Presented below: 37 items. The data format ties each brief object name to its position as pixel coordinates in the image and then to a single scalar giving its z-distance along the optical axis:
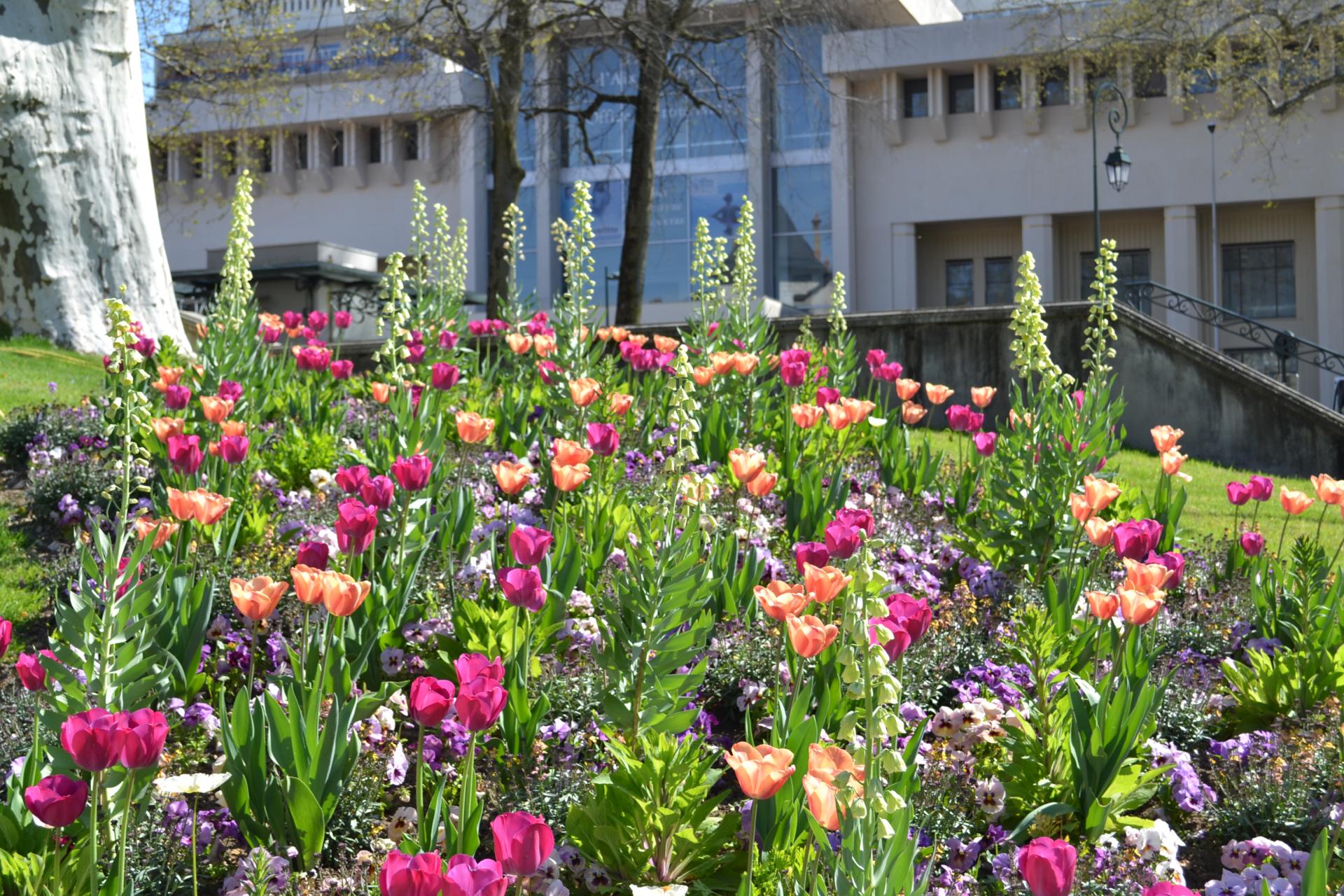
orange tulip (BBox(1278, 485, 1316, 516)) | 4.55
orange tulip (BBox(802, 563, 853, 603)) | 2.77
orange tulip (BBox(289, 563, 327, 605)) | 2.84
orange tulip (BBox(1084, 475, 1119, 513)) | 3.96
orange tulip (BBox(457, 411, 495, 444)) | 4.64
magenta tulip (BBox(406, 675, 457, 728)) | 2.35
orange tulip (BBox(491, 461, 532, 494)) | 4.04
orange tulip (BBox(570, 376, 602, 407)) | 5.19
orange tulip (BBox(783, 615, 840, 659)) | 2.54
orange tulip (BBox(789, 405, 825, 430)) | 5.36
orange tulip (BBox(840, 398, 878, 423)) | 5.35
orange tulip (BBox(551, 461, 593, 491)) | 3.97
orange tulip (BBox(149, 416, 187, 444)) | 4.52
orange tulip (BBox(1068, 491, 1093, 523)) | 4.01
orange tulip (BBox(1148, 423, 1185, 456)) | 5.13
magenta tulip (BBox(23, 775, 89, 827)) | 2.22
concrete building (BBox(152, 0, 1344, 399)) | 31.97
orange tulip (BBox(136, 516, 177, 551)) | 3.18
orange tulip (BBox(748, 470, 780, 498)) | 3.94
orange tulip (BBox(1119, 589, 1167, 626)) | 3.06
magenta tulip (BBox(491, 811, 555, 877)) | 1.97
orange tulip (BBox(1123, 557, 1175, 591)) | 3.12
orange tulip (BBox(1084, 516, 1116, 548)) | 3.81
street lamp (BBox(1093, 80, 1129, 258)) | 22.33
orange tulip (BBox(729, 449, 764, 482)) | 3.91
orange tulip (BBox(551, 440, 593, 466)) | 4.03
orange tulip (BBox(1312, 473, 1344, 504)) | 4.46
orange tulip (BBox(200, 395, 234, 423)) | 4.93
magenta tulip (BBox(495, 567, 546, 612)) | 3.05
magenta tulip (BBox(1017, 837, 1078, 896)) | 1.97
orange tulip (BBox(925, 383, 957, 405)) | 6.18
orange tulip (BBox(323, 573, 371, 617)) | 2.85
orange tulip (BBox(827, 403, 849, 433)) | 5.20
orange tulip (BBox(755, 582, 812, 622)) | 2.72
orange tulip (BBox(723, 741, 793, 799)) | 2.14
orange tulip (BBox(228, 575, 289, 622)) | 2.85
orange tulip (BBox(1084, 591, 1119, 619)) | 3.03
